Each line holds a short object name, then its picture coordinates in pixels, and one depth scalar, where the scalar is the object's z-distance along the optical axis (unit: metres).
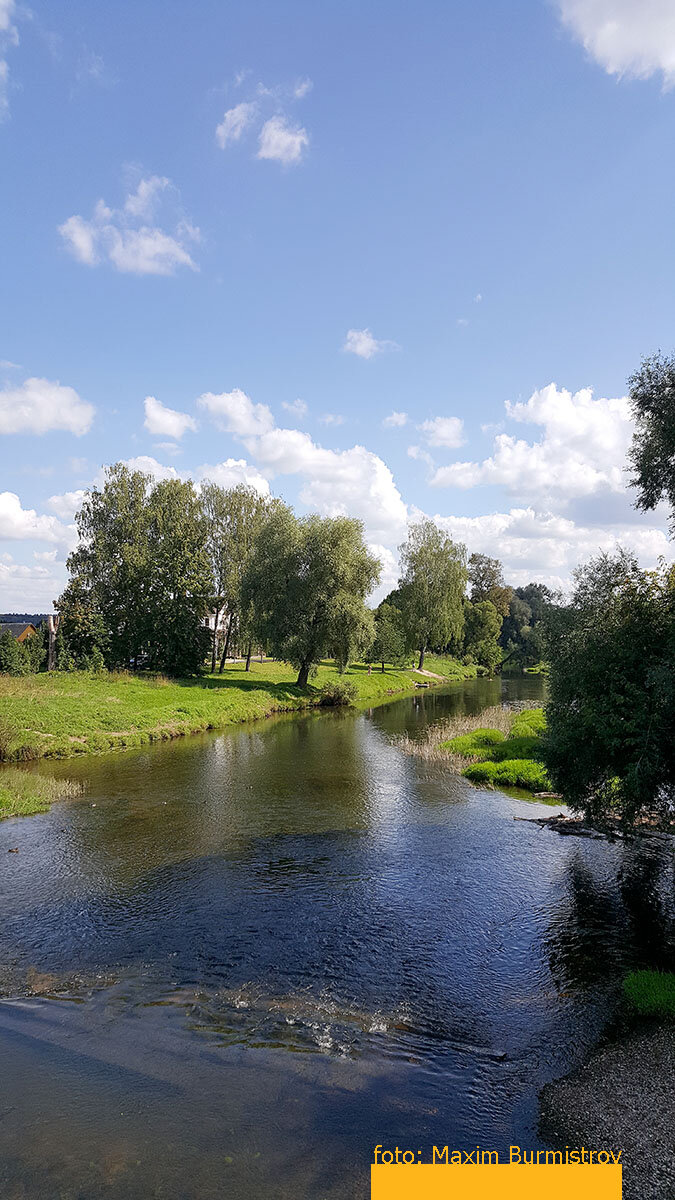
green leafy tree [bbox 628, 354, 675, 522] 16.98
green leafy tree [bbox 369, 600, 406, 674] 79.06
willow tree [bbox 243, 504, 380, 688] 52.66
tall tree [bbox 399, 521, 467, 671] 81.44
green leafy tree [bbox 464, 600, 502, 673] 108.50
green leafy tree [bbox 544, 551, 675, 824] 14.23
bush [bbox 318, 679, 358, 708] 55.94
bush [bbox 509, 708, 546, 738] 34.66
